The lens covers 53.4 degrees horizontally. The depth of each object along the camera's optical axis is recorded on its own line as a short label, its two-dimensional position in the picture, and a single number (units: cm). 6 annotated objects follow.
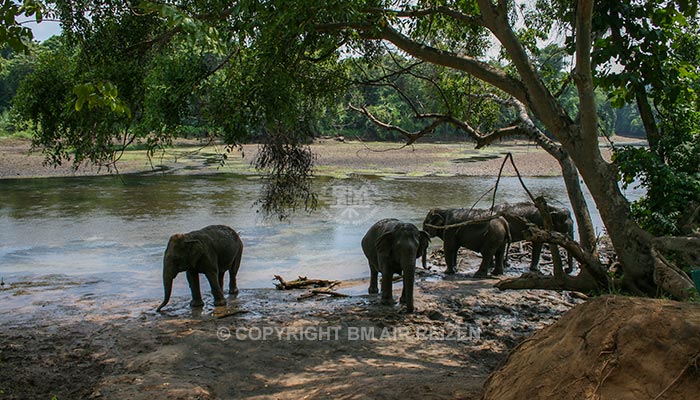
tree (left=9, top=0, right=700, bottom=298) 866
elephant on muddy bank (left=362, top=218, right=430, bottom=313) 1086
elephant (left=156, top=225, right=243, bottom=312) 1100
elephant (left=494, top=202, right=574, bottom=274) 1441
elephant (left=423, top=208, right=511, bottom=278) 1381
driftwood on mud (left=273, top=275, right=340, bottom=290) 1325
